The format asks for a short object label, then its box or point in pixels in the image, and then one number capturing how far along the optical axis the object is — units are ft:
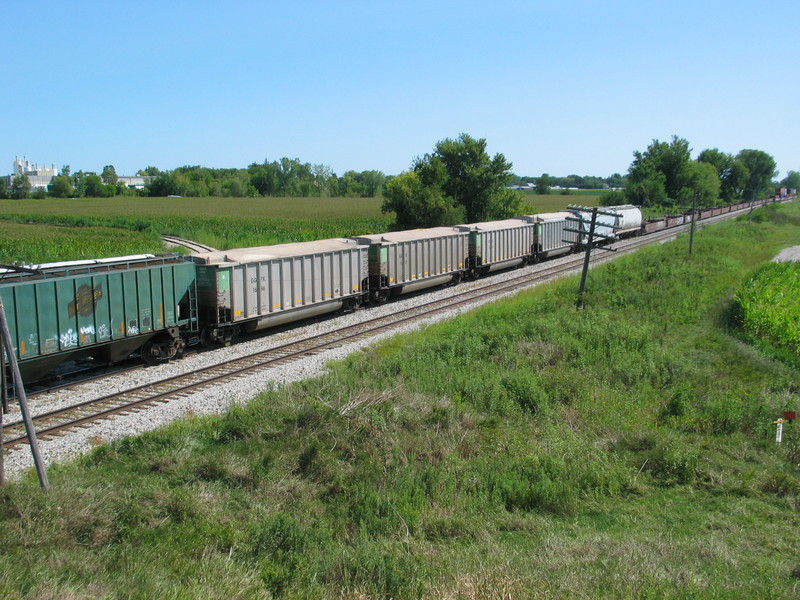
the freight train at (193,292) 52.80
